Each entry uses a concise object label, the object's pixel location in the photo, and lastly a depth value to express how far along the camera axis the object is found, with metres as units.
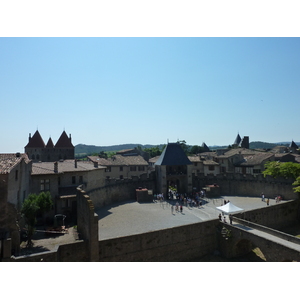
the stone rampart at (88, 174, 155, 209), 35.16
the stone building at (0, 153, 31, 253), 18.14
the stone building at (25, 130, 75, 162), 69.88
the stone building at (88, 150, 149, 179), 53.12
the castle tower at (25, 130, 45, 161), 69.62
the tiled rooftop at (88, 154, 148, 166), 53.50
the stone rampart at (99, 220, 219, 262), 19.35
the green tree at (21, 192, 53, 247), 19.77
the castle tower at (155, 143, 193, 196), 41.56
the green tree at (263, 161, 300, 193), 36.67
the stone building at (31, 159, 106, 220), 28.50
